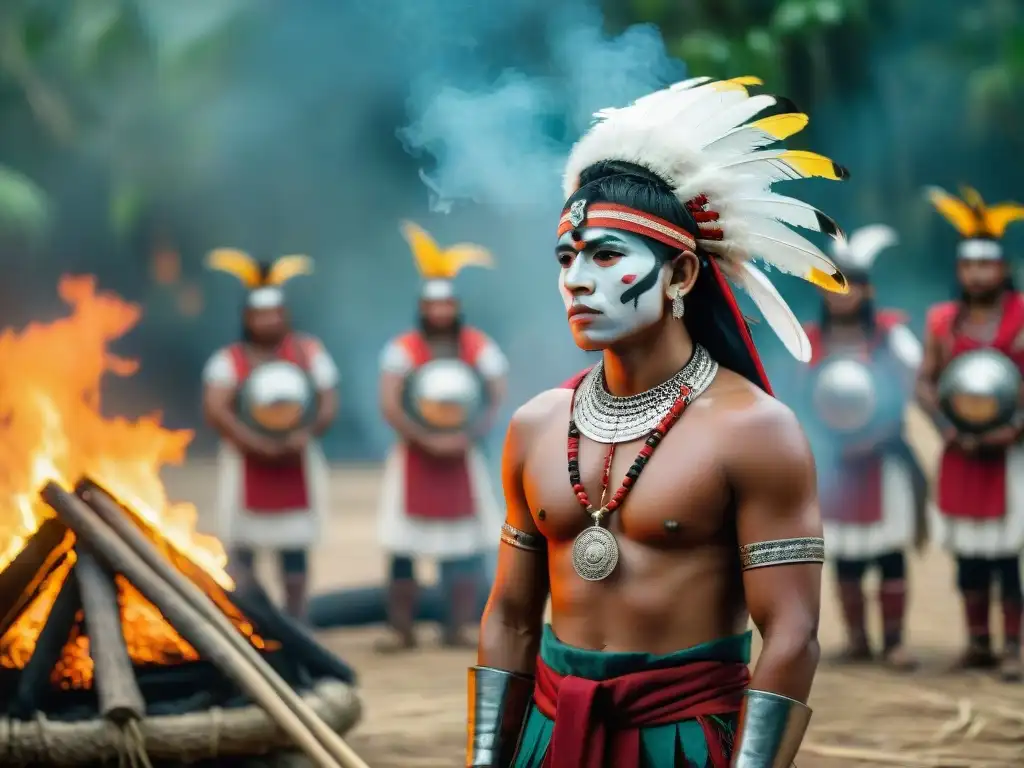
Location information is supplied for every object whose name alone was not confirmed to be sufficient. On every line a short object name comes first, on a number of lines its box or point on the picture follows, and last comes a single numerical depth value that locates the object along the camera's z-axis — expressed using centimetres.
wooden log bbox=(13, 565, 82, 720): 770
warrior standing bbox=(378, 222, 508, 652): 1391
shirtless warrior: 454
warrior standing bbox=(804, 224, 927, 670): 1282
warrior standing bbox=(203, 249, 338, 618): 1389
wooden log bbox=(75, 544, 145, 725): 756
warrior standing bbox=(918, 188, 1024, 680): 1214
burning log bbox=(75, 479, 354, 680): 807
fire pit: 759
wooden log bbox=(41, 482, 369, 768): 736
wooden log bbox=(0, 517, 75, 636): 814
